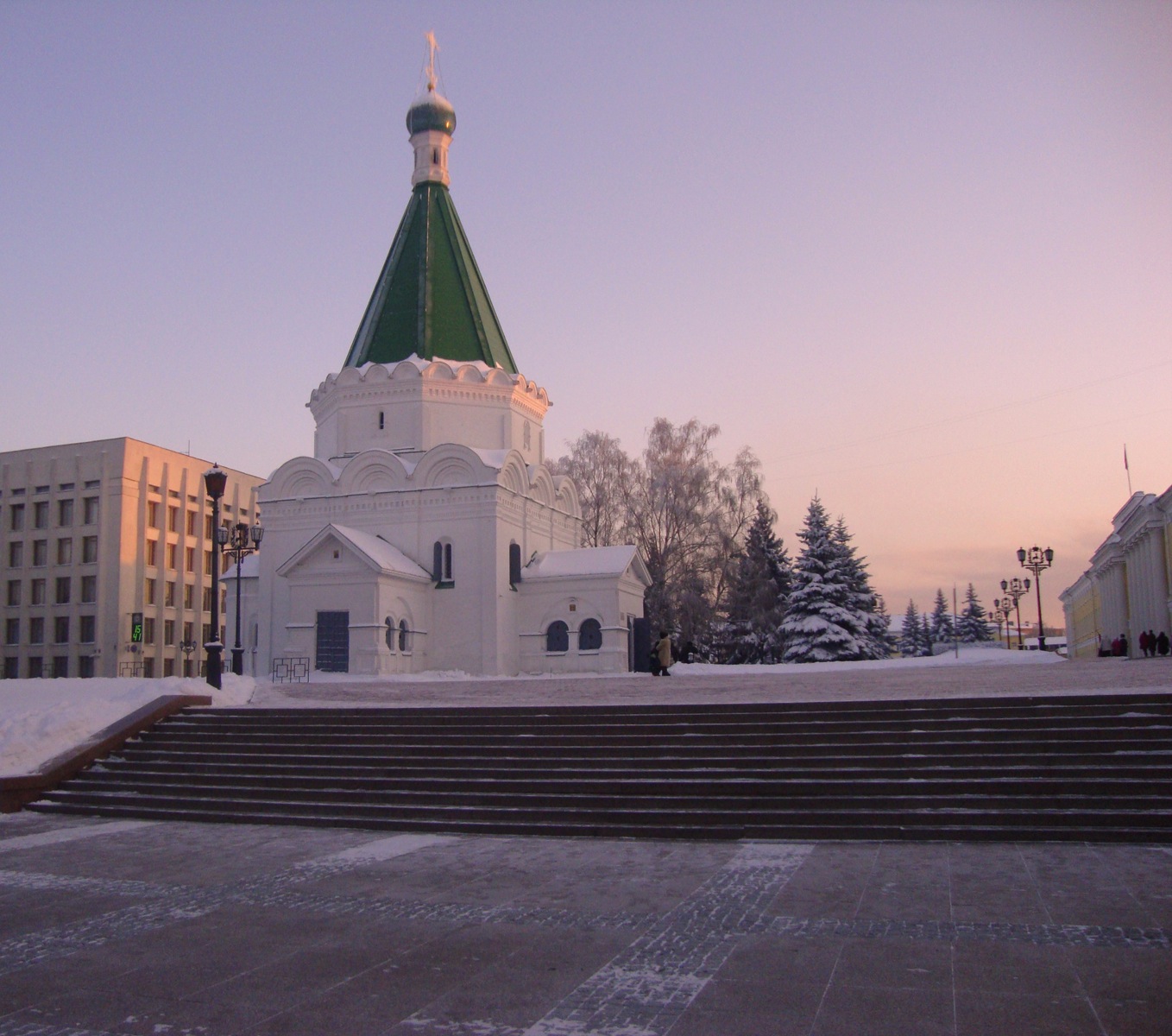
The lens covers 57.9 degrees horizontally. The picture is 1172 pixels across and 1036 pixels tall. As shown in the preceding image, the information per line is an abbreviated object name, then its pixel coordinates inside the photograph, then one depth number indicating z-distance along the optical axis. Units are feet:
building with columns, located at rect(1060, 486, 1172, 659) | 120.47
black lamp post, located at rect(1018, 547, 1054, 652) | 123.44
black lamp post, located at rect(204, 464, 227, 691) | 62.90
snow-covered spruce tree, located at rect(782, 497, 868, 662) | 132.98
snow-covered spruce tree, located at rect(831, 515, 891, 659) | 139.74
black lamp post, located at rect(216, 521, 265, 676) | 77.92
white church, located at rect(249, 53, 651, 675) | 104.99
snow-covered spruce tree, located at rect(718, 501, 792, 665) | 142.61
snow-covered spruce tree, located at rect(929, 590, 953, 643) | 292.61
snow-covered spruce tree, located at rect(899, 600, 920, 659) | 274.98
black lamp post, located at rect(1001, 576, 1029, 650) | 169.27
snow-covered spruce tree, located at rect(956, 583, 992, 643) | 268.21
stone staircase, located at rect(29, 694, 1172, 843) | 33.27
